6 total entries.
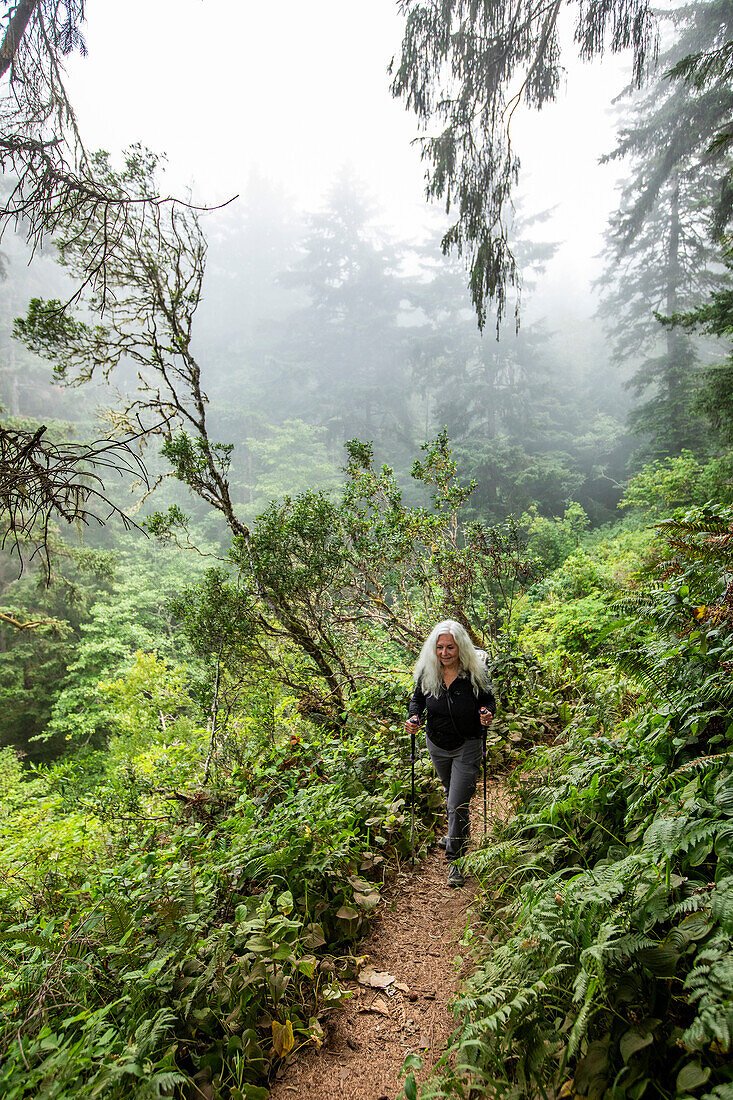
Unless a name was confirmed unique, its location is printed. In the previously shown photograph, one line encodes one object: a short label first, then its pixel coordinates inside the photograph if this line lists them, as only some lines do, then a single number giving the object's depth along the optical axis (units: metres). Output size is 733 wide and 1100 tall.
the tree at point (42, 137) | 2.06
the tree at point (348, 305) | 40.12
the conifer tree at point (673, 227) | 13.10
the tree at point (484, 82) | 4.60
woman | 3.29
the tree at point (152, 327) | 5.51
